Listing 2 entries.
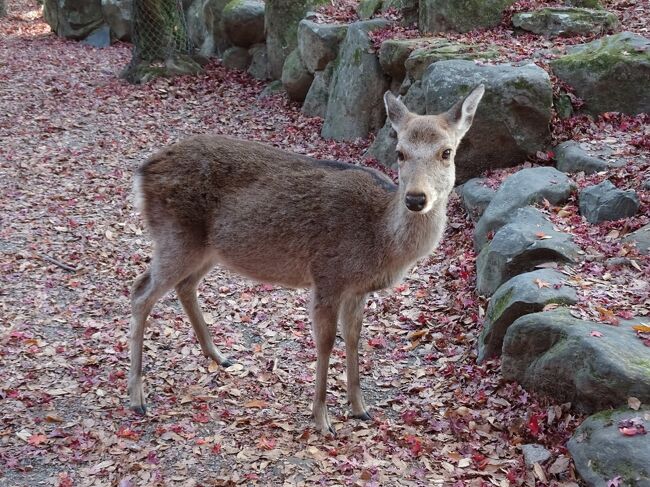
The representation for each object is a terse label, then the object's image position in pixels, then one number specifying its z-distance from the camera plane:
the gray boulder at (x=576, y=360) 4.95
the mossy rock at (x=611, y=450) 4.48
